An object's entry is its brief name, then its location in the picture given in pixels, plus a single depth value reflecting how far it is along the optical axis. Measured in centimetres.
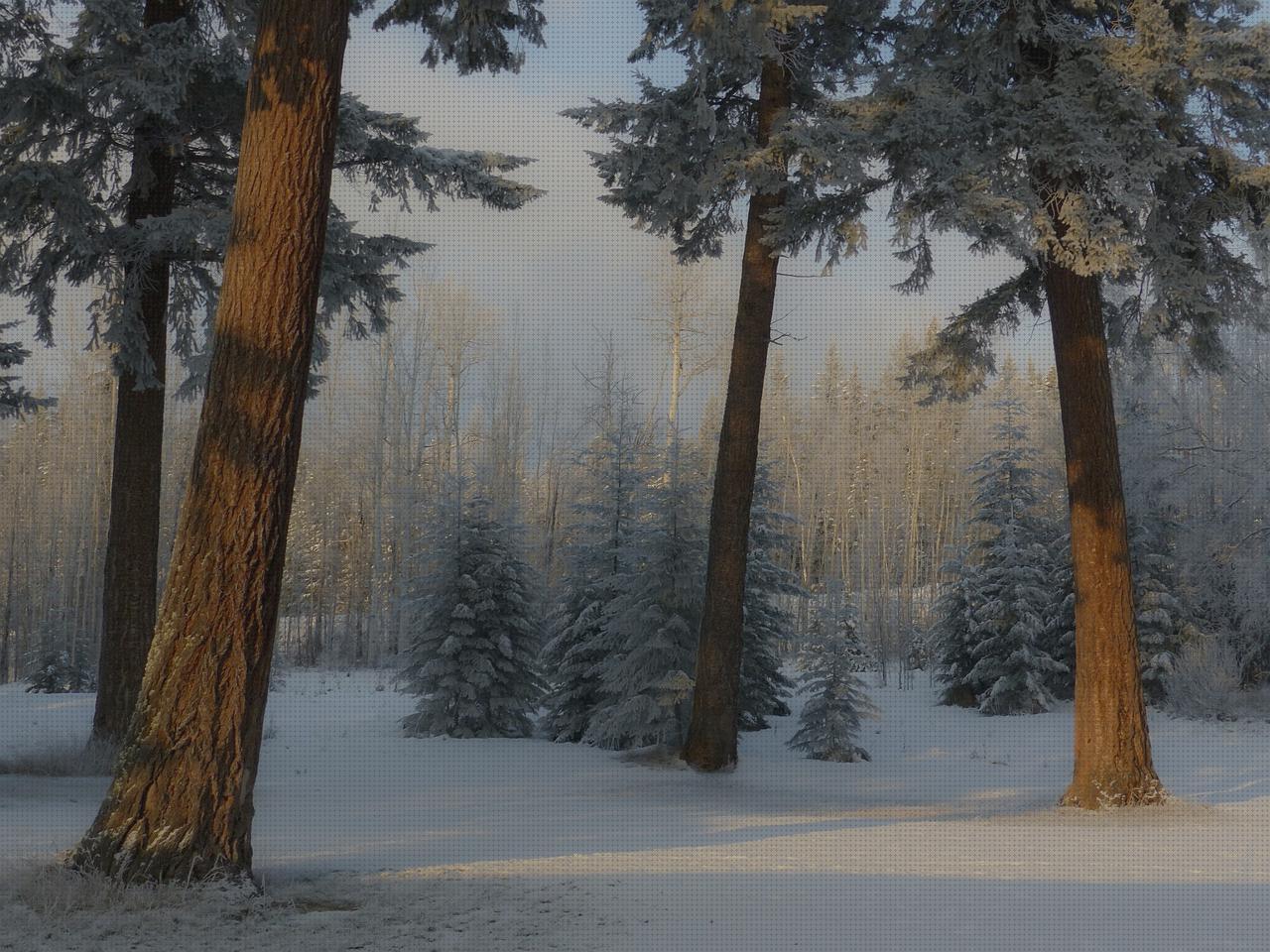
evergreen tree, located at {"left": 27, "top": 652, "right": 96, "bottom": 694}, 2389
